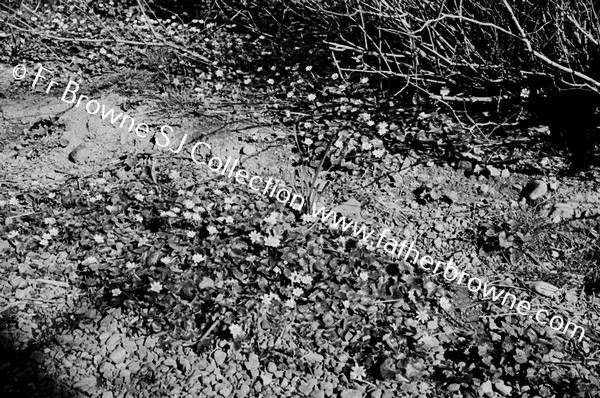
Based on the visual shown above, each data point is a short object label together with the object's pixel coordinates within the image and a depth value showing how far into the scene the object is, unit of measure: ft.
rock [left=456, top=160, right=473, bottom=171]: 11.96
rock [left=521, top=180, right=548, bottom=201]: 11.24
